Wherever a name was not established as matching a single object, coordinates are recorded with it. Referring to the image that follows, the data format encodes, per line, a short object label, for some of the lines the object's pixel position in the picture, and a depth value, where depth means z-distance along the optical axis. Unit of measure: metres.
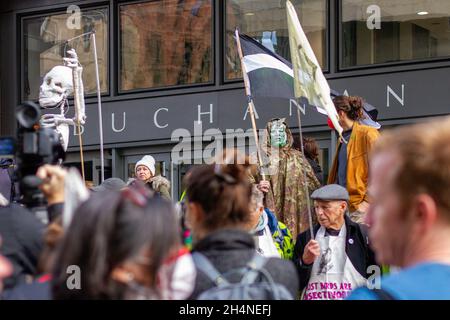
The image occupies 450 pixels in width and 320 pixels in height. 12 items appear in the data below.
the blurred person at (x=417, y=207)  2.80
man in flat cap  8.42
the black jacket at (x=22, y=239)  4.13
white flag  9.48
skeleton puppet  11.85
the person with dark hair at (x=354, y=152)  10.00
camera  4.12
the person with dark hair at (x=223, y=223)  4.23
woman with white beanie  11.50
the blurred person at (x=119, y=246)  2.92
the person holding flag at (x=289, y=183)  10.67
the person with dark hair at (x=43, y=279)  3.47
